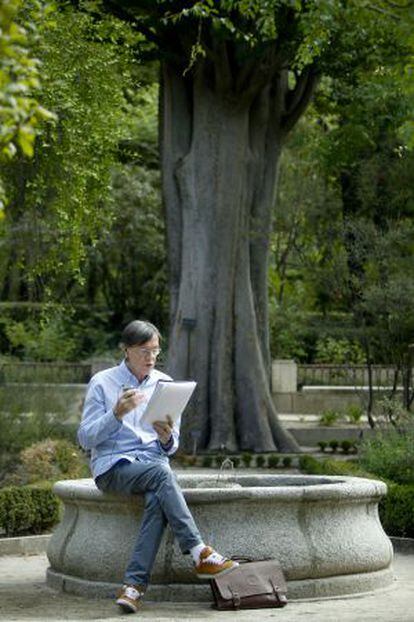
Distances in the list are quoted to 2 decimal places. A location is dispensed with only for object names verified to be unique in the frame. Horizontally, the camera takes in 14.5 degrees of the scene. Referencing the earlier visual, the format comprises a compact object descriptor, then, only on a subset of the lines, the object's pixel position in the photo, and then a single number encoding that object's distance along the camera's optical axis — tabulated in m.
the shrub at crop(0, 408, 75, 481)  21.09
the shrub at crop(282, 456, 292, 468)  26.03
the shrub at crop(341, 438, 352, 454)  28.97
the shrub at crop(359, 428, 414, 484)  18.91
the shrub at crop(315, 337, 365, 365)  41.59
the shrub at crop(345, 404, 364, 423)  35.59
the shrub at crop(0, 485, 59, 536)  15.41
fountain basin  11.03
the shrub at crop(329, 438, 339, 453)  29.39
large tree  29.16
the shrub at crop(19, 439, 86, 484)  18.73
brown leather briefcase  10.55
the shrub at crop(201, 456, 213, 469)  26.50
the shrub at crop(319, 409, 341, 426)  34.88
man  10.56
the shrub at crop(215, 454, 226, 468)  26.10
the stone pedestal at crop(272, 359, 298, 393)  41.03
